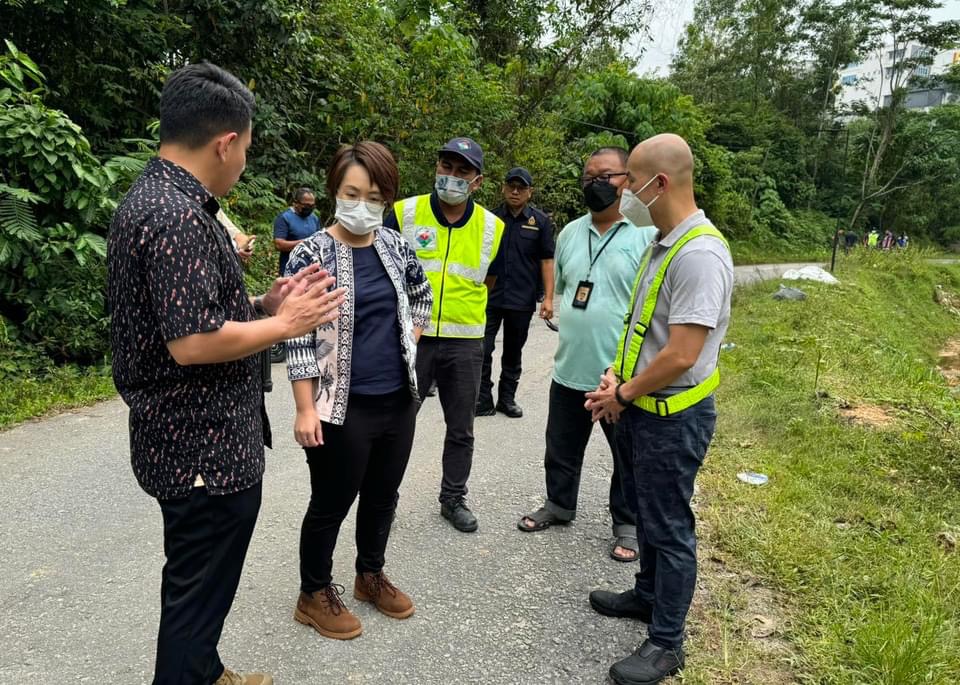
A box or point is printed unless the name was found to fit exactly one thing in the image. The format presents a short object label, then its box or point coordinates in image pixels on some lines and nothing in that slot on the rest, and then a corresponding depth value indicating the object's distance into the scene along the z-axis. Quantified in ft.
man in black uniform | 17.19
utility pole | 108.68
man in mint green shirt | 10.69
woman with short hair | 7.36
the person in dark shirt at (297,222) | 22.06
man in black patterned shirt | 4.94
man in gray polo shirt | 7.17
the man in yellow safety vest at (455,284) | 10.77
